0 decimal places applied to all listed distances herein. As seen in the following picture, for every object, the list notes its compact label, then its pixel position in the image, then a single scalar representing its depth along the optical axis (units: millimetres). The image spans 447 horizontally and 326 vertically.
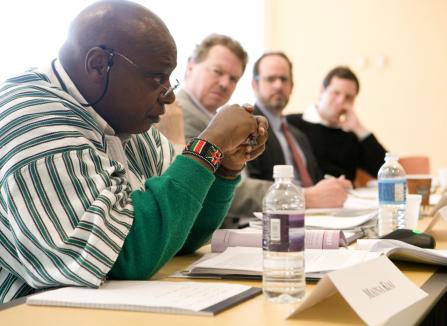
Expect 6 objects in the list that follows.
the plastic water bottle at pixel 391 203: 3915
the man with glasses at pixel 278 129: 5287
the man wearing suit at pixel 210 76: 4894
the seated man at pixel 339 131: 6709
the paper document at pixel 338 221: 3971
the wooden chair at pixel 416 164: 6831
